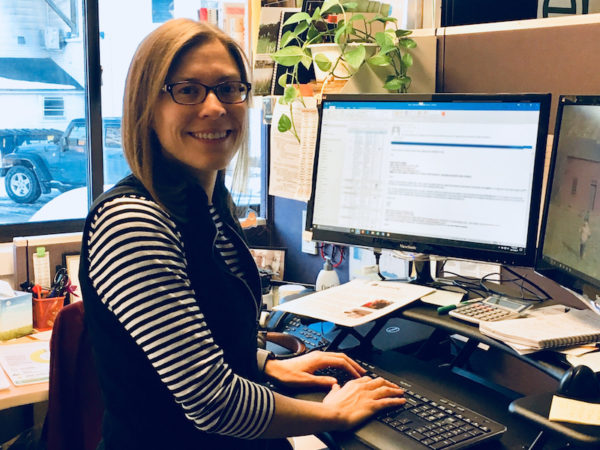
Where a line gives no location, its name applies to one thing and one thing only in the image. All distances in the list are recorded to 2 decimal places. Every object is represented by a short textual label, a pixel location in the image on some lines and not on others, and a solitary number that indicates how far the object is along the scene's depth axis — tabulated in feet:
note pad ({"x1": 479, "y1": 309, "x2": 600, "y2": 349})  3.64
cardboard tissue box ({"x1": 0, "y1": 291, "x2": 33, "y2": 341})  6.25
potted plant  5.44
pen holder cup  6.63
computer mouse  3.21
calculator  4.17
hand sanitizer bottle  7.02
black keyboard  3.31
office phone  4.89
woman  3.25
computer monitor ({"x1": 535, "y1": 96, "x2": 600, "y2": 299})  3.78
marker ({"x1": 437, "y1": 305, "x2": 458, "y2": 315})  4.42
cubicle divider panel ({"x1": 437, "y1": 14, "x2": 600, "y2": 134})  4.66
